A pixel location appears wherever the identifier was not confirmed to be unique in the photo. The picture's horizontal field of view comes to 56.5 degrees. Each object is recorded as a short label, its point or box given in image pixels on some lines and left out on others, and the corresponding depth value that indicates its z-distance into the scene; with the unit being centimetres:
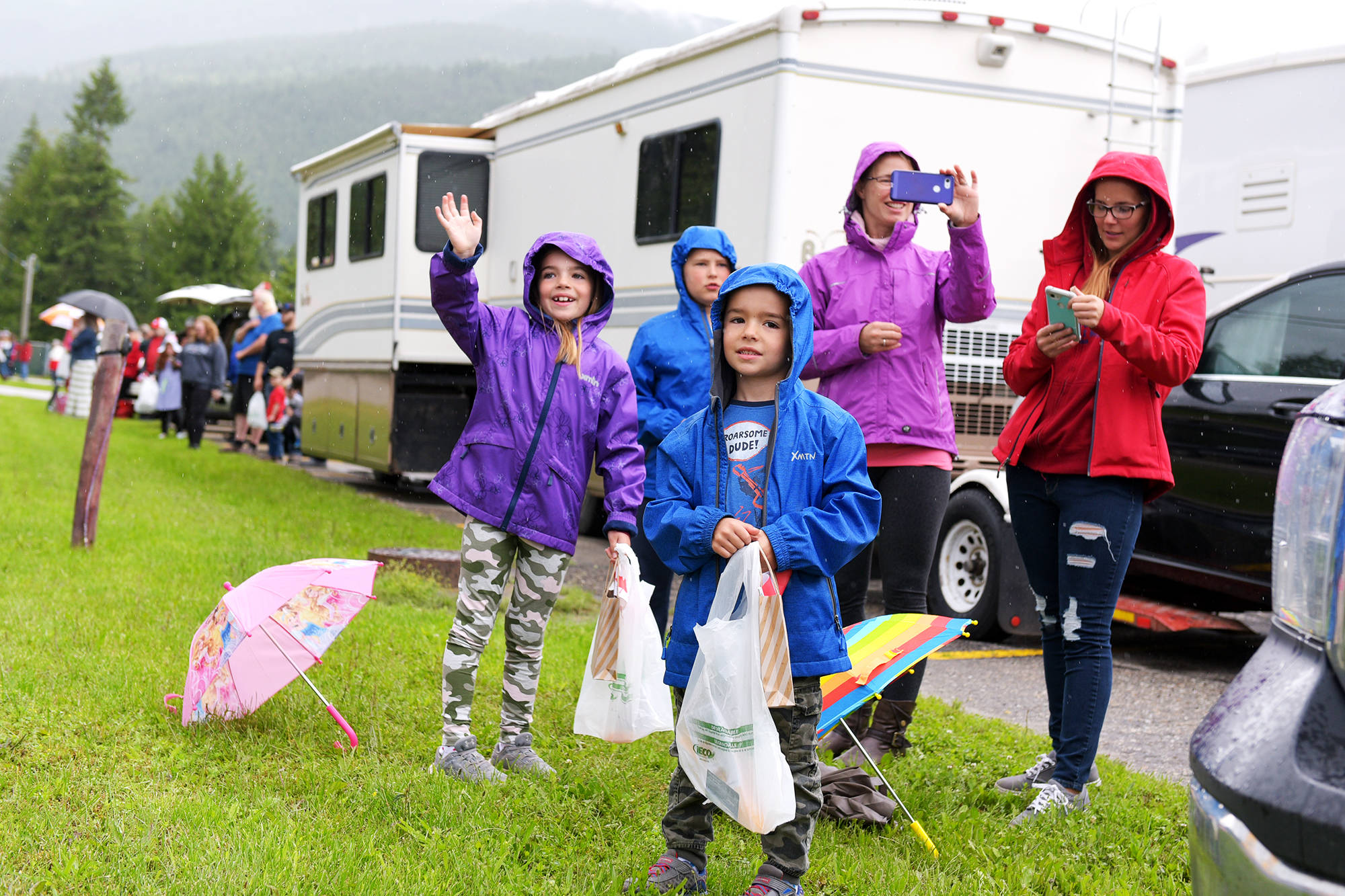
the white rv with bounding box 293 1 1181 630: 743
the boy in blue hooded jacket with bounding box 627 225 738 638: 442
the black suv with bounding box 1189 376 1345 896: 156
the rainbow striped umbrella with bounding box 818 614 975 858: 331
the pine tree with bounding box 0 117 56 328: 7231
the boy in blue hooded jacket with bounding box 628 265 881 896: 282
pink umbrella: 391
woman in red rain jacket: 354
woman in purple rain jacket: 401
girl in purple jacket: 379
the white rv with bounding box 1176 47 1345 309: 922
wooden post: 710
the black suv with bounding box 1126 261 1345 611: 554
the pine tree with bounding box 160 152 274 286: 7606
